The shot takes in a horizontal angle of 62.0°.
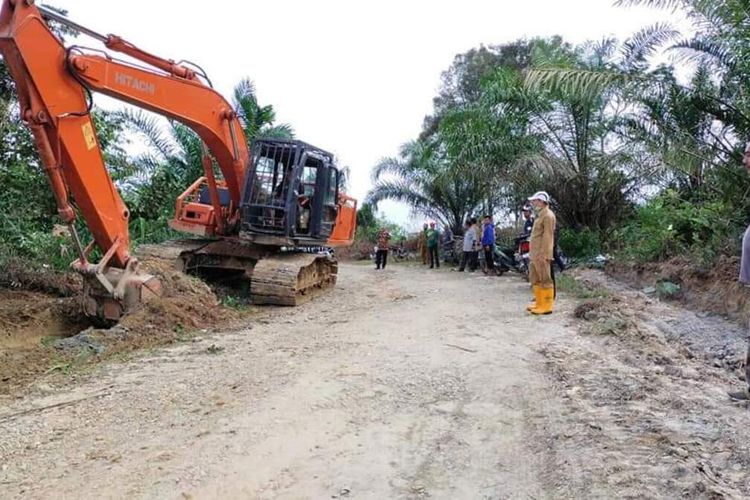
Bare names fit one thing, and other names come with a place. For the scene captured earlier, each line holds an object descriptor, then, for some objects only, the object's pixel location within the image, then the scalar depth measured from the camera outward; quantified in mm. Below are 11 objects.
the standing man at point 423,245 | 22031
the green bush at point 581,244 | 15703
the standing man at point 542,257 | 8383
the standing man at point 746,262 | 3600
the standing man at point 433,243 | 20072
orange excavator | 6539
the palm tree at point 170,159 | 16562
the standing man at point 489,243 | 15312
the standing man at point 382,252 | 19328
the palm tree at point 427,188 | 23344
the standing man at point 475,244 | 16922
